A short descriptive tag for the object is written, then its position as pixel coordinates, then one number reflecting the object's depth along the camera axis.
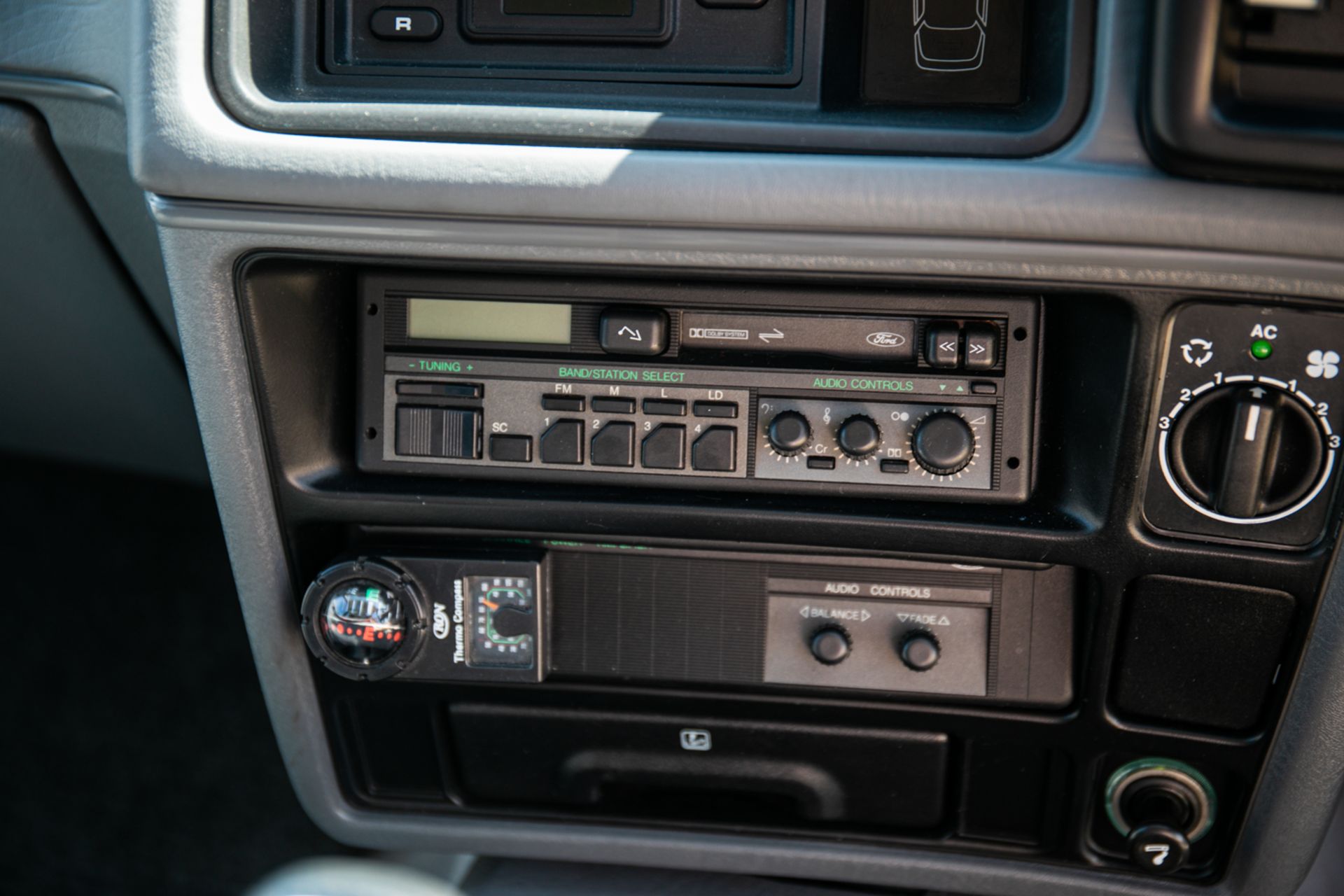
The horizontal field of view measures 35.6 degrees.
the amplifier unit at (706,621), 0.58
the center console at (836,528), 0.55
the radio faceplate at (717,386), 0.56
